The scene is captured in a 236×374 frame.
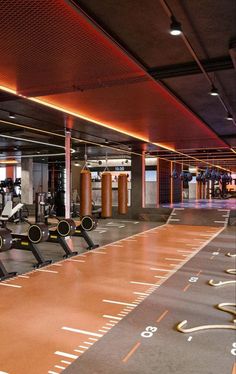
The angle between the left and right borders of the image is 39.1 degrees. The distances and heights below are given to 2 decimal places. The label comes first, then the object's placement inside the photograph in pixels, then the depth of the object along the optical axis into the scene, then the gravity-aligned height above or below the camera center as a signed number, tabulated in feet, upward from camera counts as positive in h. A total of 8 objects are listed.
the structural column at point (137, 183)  46.26 +0.33
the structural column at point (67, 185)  26.86 +0.06
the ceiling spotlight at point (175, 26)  9.59 +4.62
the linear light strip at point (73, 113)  19.42 +5.15
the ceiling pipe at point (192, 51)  9.08 +4.95
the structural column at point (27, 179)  53.57 +1.11
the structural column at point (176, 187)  64.59 -0.40
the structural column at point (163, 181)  58.29 +0.79
